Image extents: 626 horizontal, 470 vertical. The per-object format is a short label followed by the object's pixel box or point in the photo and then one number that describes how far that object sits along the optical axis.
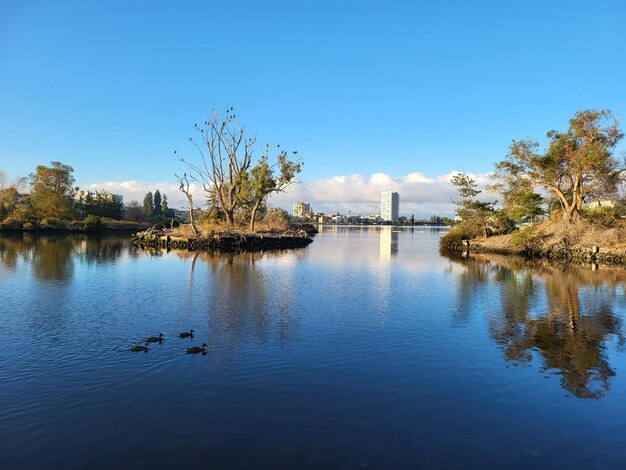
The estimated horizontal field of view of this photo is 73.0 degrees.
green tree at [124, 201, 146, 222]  108.28
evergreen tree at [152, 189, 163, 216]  132.38
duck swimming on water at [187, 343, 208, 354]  11.93
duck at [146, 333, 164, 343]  12.72
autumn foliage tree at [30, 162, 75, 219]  84.00
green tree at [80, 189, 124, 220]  96.06
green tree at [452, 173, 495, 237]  56.28
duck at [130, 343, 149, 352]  12.00
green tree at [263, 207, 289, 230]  70.75
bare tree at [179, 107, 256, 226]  58.63
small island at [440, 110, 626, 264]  42.94
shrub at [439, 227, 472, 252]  56.78
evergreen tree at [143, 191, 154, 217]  124.78
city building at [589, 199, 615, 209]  48.96
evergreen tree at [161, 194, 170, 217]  124.50
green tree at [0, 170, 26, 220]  81.31
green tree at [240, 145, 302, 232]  61.69
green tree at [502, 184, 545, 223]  49.85
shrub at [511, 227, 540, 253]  48.34
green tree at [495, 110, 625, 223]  42.81
